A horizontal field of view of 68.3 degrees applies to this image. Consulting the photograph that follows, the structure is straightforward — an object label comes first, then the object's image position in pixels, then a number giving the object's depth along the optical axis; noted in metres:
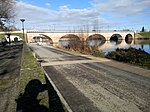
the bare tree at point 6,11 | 18.38
